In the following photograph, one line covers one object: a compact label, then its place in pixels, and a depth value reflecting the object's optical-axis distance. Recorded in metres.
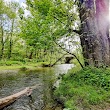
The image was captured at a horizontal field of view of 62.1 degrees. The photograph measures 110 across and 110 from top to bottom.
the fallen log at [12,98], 3.57
